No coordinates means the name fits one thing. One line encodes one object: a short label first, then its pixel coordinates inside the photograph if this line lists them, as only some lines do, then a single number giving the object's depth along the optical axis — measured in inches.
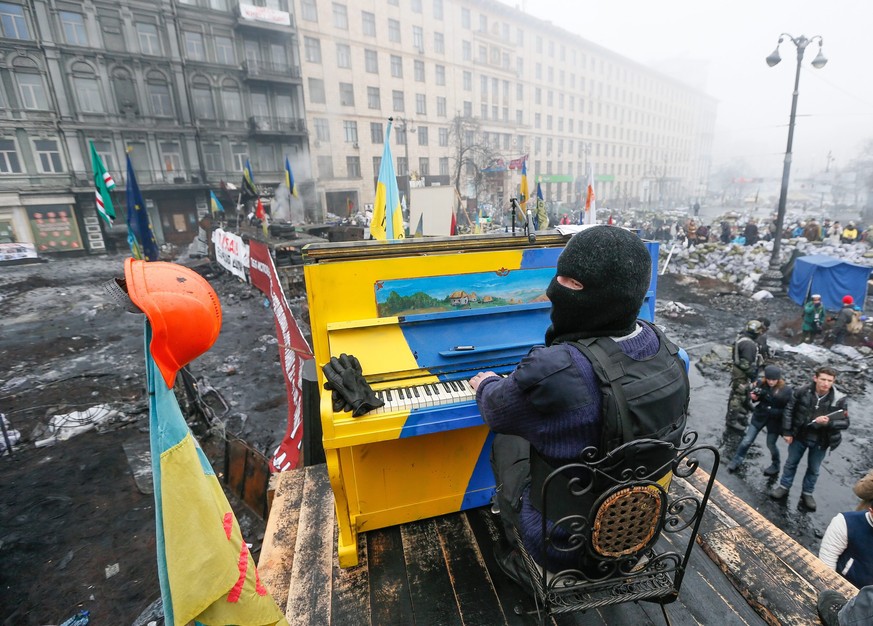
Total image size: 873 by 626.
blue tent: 423.8
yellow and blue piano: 102.0
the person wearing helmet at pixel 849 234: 707.4
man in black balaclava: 60.5
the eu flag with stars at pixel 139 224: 297.1
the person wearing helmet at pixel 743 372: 241.9
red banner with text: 162.9
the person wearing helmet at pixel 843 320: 365.4
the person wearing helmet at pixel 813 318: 382.9
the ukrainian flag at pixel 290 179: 710.8
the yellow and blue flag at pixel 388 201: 325.1
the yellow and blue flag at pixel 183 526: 56.0
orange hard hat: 52.5
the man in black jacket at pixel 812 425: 176.9
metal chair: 62.1
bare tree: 1501.0
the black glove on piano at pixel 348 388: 88.2
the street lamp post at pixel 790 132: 440.1
